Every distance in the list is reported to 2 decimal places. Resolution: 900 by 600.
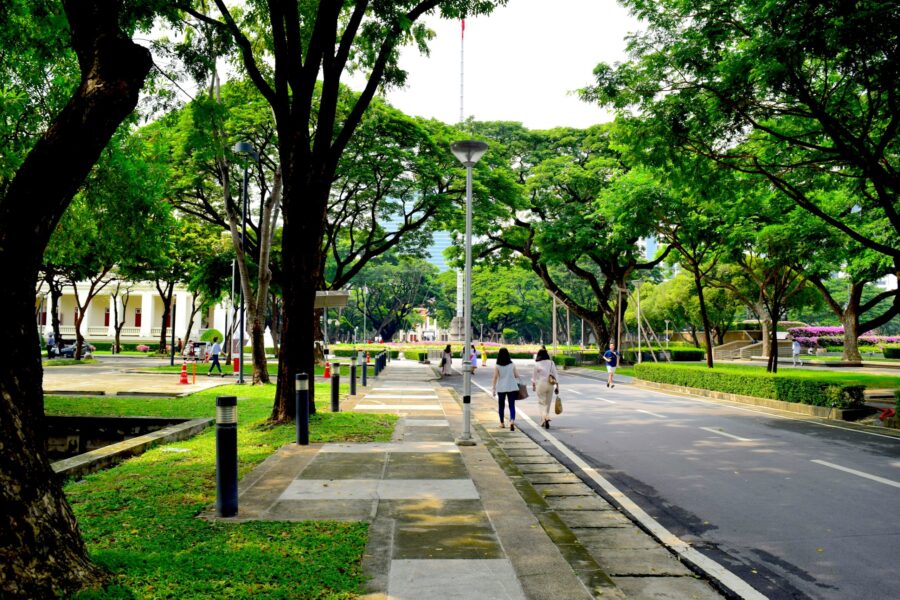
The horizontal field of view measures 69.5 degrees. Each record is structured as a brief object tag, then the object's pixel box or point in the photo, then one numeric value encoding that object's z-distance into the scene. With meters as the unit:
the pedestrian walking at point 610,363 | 24.50
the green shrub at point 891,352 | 50.69
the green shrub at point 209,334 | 33.91
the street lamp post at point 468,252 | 10.61
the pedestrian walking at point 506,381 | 12.40
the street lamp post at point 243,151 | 16.66
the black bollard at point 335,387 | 14.20
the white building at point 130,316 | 66.81
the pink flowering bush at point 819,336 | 65.69
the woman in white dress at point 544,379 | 12.84
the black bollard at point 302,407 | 9.57
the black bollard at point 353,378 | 18.92
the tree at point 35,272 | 3.77
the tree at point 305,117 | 11.55
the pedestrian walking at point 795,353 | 40.33
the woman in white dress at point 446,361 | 29.08
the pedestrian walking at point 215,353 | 27.81
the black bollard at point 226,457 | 5.82
